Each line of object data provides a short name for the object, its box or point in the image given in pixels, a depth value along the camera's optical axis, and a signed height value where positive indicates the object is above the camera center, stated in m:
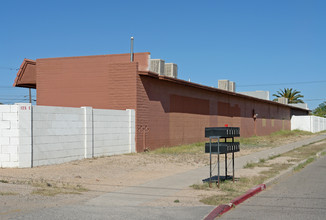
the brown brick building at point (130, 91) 21.62 +1.71
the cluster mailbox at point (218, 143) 10.82 -0.62
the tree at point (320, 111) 118.75 +3.49
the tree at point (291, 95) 81.44 +5.30
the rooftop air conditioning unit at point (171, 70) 26.97 +3.43
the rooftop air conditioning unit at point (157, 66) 24.30 +3.32
